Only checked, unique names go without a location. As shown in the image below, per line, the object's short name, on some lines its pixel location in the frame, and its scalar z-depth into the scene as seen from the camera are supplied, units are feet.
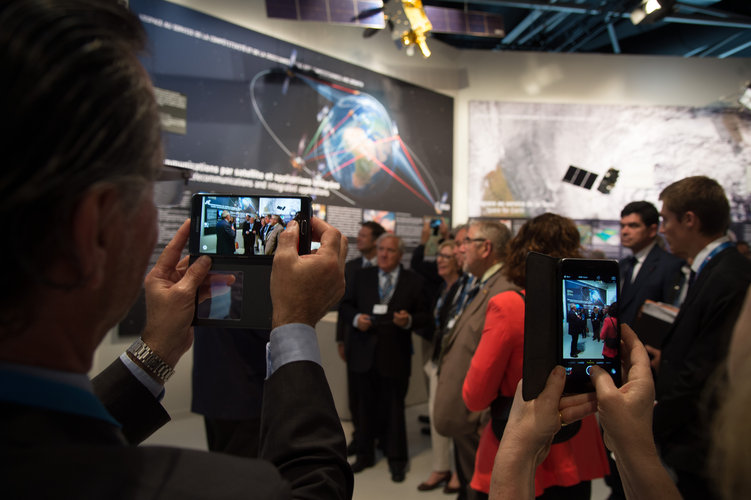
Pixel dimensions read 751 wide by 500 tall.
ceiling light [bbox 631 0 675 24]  14.71
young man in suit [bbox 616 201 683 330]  11.65
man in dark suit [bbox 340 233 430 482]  12.82
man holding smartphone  1.41
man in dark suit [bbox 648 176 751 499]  6.48
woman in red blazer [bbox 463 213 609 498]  5.94
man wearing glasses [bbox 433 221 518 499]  7.02
